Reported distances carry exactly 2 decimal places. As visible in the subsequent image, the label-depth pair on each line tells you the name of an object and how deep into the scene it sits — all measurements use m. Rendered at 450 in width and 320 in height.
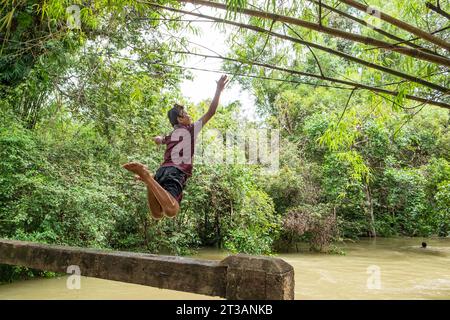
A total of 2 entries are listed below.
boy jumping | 2.99
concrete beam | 1.42
